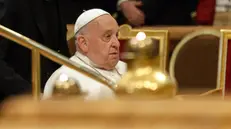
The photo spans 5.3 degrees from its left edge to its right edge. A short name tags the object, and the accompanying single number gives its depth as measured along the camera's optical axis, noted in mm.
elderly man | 9303
